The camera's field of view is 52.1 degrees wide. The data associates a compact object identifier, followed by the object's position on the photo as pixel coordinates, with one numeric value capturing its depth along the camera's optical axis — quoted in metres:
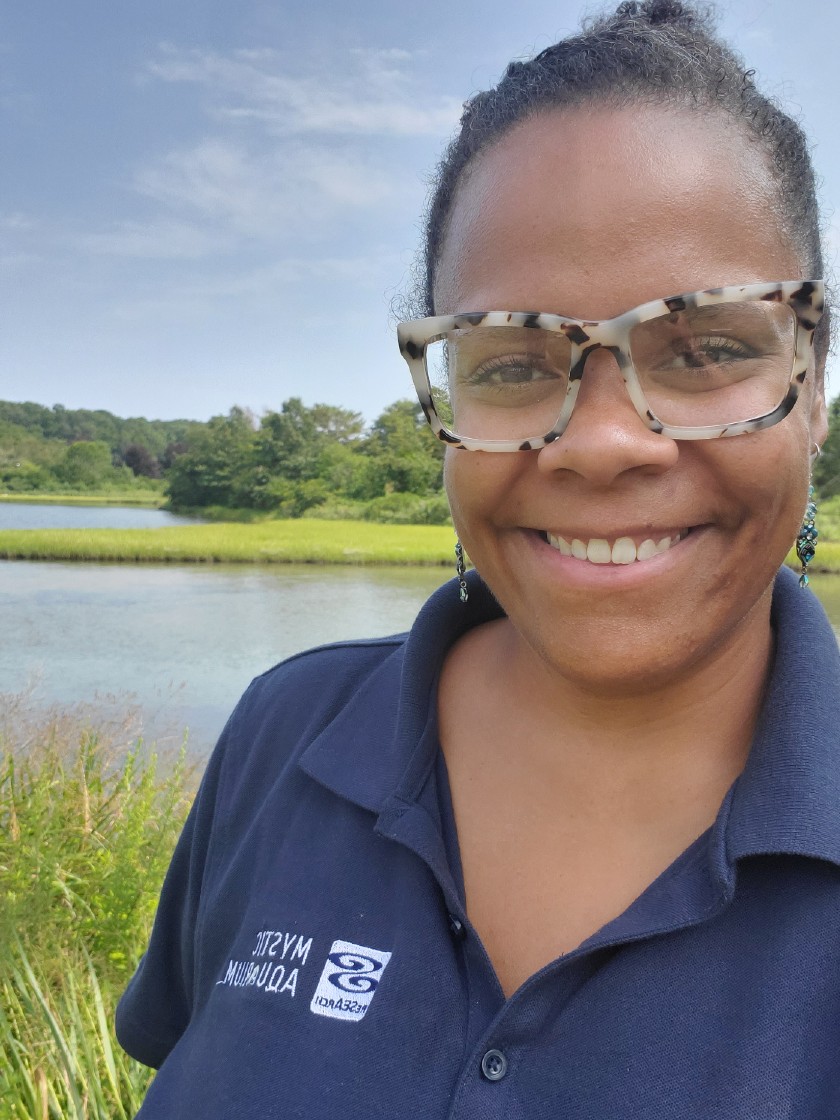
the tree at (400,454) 38.25
